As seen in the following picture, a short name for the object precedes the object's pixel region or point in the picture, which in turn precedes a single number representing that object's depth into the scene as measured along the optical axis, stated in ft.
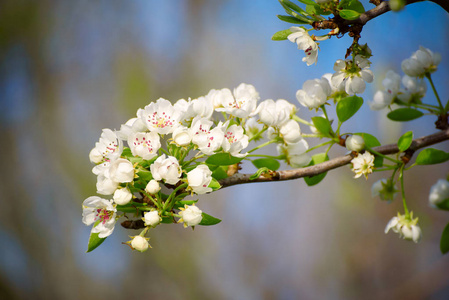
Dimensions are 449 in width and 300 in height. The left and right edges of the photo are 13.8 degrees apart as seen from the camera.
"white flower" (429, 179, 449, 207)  4.04
